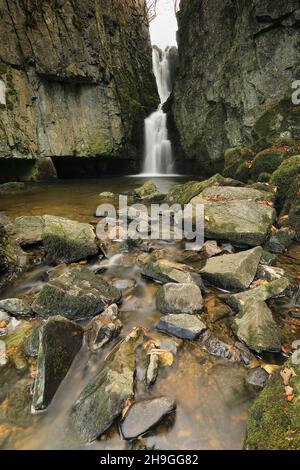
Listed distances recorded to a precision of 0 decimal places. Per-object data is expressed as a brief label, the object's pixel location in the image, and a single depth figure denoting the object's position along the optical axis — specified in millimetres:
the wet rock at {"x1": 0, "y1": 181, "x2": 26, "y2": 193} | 13365
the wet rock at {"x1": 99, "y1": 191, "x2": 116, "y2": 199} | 10812
